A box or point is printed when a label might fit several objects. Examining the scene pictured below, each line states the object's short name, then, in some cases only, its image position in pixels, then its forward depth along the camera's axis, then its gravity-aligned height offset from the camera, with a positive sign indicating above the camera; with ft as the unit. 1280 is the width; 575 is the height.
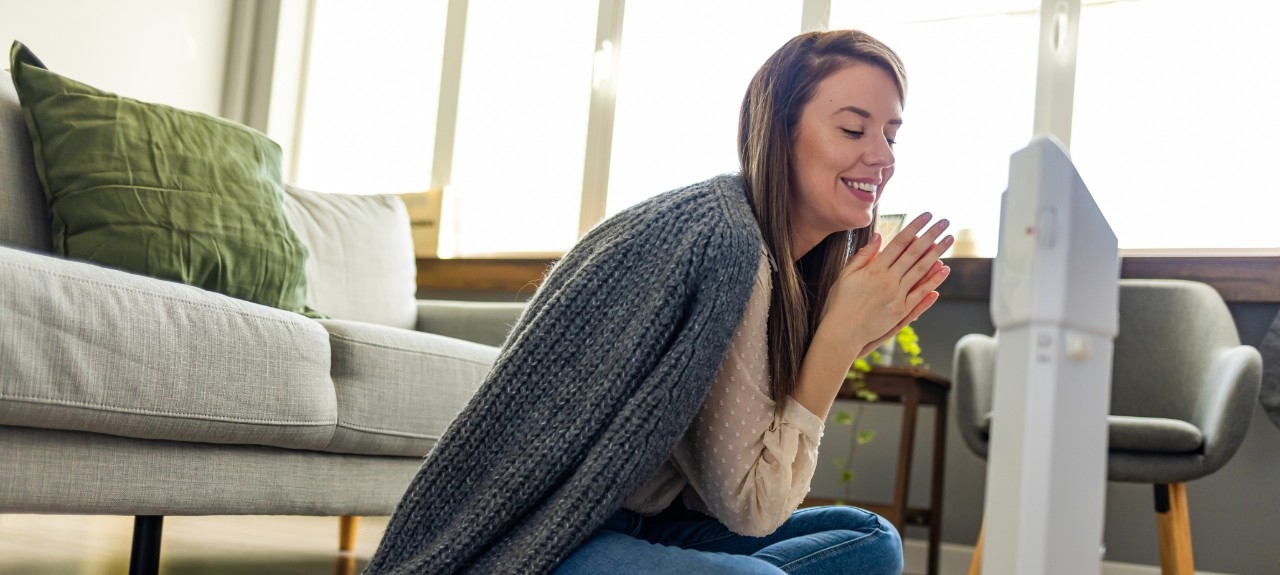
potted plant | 8.87 -0.26
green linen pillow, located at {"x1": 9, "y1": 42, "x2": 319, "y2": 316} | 5.77 +0.49
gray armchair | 7.36 -0.16
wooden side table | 8.71 -0.78
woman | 3.26 -0.13
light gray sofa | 4.21 -0.47
